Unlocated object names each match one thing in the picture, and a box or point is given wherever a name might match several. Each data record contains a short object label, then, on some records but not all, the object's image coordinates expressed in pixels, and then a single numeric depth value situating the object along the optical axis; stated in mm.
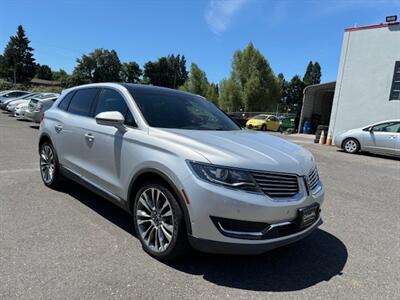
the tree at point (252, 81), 46000
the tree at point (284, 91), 93475
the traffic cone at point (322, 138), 18125
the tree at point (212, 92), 57231
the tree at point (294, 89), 98562
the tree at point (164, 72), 101250
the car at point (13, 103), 21109
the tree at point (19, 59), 91688
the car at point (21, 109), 17062
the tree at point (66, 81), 89900
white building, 16375
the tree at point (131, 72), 98438
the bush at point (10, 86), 63981
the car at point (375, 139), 12500
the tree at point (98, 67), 91812
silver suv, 2865
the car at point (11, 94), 26559
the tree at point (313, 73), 107812
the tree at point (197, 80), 59438
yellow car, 27453
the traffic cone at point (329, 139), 17938
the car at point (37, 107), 14789
